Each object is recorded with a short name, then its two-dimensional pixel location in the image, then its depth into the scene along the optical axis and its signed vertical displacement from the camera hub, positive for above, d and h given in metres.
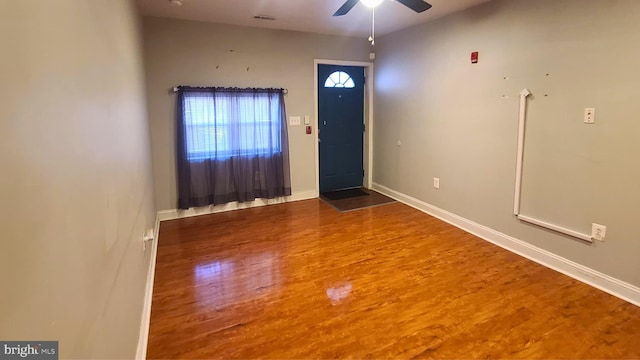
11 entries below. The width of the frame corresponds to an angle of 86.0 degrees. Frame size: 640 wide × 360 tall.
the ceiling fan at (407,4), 2.70 +1.07
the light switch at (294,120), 5.11 +0.25
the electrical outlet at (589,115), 2.74 +0.16
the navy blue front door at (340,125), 5.49 +0.20
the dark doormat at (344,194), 5.47 -0.93
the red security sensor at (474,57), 3.73 +0.85
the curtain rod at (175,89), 4.32 +0.62
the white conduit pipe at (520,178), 3.13 -0.42
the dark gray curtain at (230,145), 4.45 -0.10
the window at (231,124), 4.45 +0.19
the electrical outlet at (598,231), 2.76 -0.78
